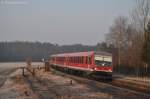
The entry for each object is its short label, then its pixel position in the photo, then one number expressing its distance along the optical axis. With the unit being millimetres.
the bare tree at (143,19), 53375
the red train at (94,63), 33188
